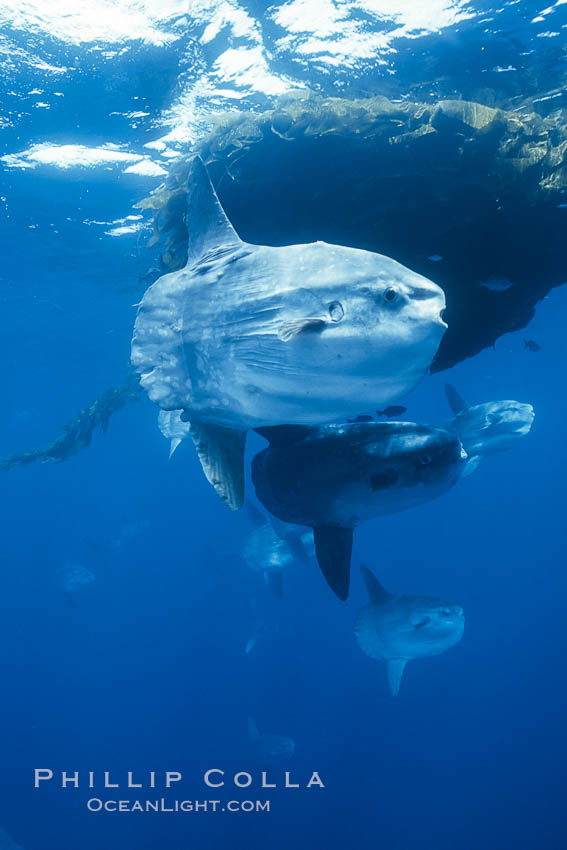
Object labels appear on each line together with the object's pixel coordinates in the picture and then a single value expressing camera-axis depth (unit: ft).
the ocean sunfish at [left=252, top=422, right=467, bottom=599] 9.16
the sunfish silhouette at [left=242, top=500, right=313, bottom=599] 42.57
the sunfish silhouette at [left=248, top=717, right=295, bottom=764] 48.11
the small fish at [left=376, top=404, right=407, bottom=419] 21.17
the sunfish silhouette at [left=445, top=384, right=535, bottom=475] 25.77
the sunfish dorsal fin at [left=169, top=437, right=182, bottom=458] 24.08
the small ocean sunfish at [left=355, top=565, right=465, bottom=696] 21.81
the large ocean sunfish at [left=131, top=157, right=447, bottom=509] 5.42
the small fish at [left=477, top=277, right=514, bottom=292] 21.12
